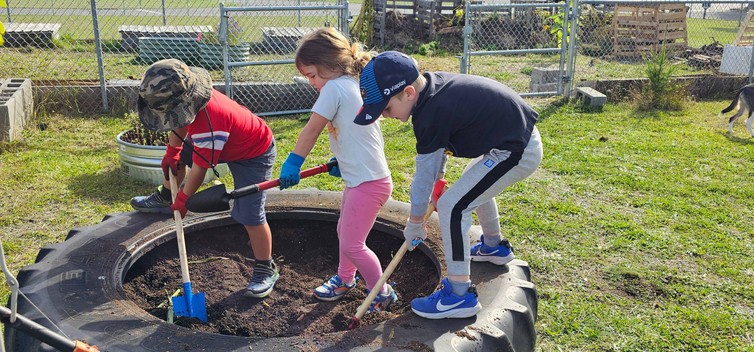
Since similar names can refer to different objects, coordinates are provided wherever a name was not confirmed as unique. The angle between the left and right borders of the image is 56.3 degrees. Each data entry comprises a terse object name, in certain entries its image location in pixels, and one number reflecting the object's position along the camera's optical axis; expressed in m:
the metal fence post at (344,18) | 8.02
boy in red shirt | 3.10
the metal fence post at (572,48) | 8.93
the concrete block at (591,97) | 8.77
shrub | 8.90
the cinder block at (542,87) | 9.84
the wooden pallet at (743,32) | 12.54
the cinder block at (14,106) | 6.51
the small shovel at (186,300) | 3.26
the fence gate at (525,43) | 9.44
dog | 7.86
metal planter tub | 5.58
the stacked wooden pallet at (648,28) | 13.79
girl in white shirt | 3.13
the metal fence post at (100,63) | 7.73
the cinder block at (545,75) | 10.04
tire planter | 2.69
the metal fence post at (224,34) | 7.46
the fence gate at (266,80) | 7.71
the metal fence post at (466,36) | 8.58
